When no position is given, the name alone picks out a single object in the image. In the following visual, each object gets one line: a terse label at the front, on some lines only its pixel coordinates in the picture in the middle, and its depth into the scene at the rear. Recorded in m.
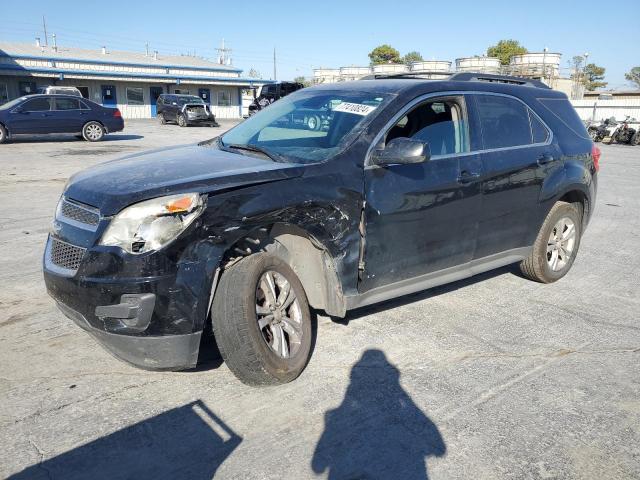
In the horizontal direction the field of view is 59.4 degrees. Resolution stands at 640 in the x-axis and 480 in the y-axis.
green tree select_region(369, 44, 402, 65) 89.24
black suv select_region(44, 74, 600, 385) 3.02
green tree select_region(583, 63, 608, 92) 95.44
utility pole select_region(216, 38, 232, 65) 55.16
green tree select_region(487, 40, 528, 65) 77.62
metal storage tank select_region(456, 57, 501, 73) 43.62
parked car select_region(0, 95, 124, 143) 19.23
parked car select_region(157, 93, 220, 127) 30.67
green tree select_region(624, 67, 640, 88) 95.91
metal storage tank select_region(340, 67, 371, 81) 49.23
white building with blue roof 38.19
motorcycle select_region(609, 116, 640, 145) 25.77
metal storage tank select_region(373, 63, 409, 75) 45.18
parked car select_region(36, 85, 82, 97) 27.48
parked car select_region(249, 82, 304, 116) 35.88
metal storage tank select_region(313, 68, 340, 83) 55.31
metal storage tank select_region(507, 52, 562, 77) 46.25
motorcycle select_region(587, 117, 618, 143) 26.92
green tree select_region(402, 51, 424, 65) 94.49
